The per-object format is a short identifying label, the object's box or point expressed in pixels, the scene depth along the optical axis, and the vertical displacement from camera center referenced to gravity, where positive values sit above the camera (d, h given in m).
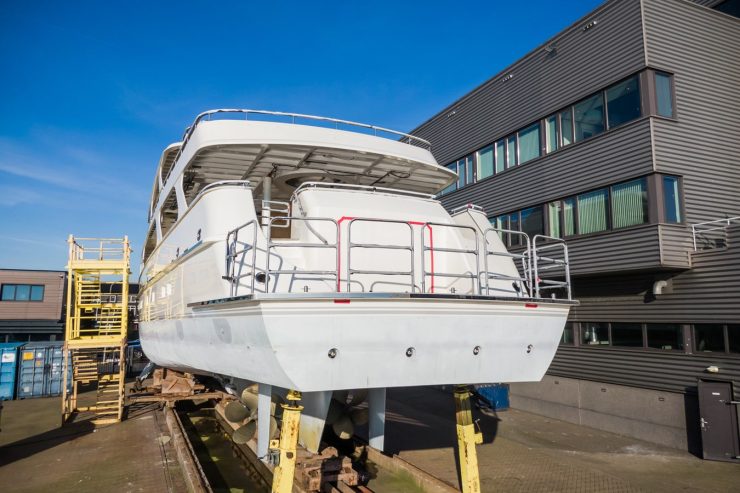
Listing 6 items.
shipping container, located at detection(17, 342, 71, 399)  16.12 -1.90
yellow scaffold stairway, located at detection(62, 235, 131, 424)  11.65 -0.38
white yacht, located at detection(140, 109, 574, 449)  4.09 +0.34
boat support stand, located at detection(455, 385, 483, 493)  5.49 -1.43
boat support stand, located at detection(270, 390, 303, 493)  4.55 -1.22
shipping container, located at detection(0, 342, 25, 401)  15.92 -1.71
